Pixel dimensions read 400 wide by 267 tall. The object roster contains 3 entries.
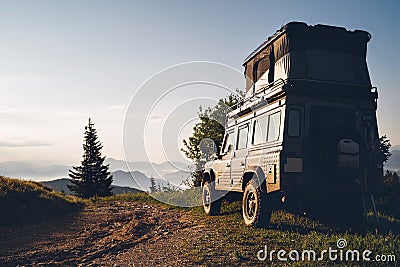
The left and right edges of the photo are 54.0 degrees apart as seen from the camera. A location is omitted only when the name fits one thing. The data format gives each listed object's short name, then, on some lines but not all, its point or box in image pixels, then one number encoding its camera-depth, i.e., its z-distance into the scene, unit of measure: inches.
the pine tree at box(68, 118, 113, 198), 1525.2
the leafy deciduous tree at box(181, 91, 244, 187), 957.2
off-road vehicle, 307.6
